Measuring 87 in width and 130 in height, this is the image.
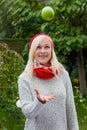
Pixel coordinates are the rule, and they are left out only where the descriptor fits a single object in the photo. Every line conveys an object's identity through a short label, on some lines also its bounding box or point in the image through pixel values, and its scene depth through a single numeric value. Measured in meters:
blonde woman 2.67
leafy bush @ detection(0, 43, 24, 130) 5.07
